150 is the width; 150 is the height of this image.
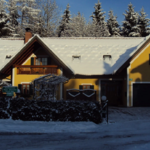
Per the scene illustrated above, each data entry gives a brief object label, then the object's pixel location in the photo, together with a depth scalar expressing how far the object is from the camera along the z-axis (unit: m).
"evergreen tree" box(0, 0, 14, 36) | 36.33
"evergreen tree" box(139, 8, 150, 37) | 42.66
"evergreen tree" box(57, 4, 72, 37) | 40.28
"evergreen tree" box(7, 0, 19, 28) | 40.00
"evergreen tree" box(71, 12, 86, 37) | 39.38
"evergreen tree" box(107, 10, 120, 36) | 44.50
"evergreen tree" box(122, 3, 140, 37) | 42.37
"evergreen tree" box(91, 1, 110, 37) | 39.69
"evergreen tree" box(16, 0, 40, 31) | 38.97
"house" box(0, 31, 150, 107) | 17.12
